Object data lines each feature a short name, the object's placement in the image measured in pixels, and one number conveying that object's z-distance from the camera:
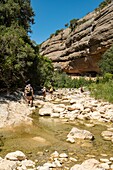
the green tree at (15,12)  14.69
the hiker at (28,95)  10.49
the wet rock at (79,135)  5.03
